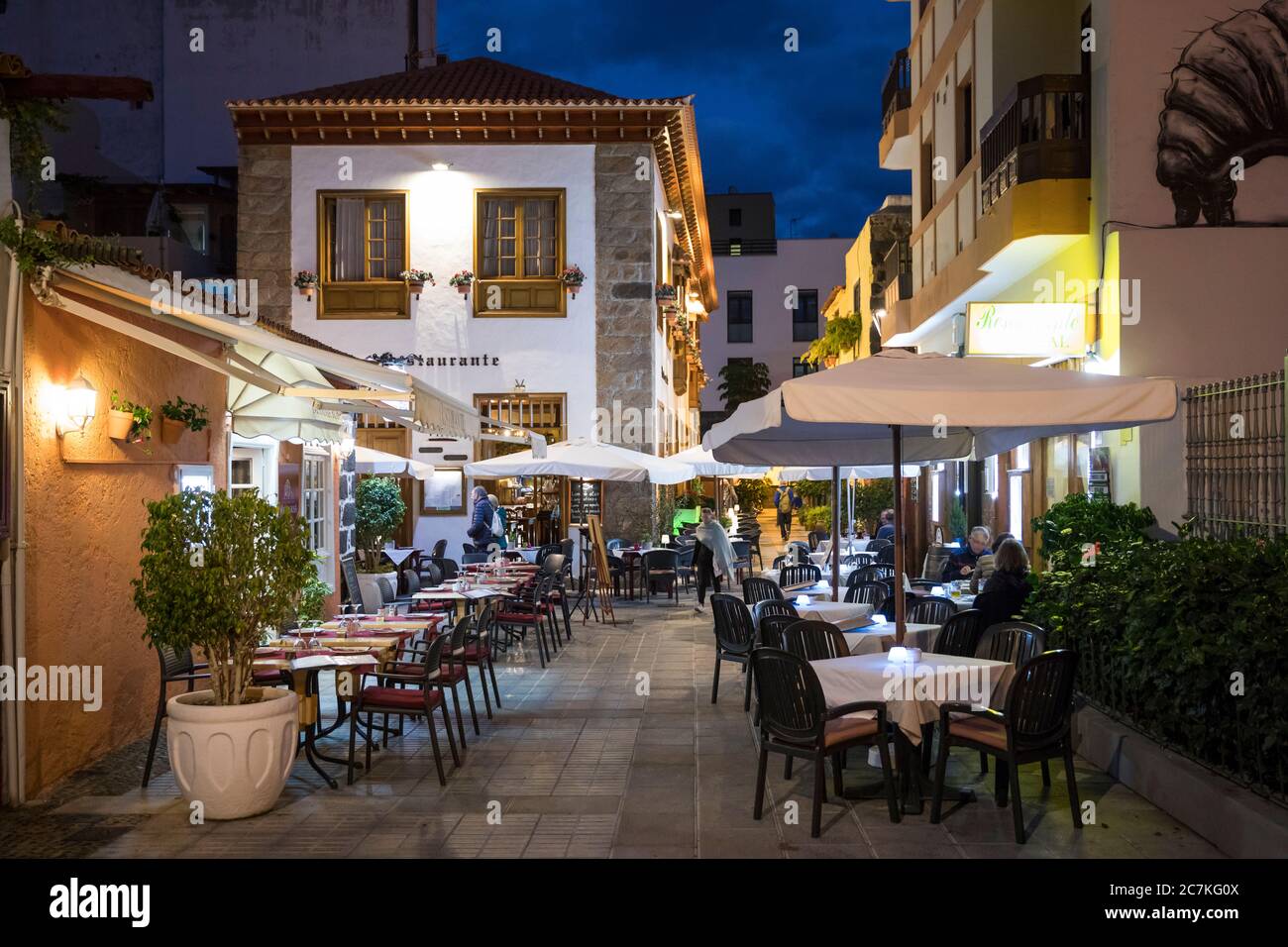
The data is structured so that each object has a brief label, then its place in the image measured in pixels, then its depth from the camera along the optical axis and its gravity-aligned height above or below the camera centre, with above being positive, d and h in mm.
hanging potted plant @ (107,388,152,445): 7848 +581
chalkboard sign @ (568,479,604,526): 21125 +73
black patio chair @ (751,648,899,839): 6414 -1282
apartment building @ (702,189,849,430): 59250 +10112
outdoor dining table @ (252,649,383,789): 7355 -1058
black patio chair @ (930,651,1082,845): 6184 -1282
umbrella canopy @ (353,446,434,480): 17406 +629
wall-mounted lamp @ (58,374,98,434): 7289 +631
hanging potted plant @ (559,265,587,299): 20484 +4069
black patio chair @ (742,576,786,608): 11297 -894
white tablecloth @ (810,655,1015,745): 6613 -1099
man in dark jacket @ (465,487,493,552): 18328 -367
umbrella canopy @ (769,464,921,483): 16109 +453
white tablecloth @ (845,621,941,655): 8367 -1030
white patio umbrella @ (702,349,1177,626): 6184 +579
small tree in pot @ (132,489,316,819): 6570 -674
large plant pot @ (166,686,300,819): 6547 -1466
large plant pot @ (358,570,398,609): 13148 -1038
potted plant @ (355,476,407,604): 17672 -193
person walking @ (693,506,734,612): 16844 -732
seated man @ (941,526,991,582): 12430 -687
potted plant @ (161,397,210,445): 8797 +668
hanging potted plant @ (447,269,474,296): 20625 +4056
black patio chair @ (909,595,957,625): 9562 -926
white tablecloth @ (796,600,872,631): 9609 -962
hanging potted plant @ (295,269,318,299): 20984 +4105
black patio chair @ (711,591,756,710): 9789 -1136
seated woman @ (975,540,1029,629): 8484 -690
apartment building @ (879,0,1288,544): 10930 +2893
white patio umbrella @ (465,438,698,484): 16781 +553
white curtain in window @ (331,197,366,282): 21234 +4901
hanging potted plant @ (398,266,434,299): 20656 +4115
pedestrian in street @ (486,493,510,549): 18625 -377
